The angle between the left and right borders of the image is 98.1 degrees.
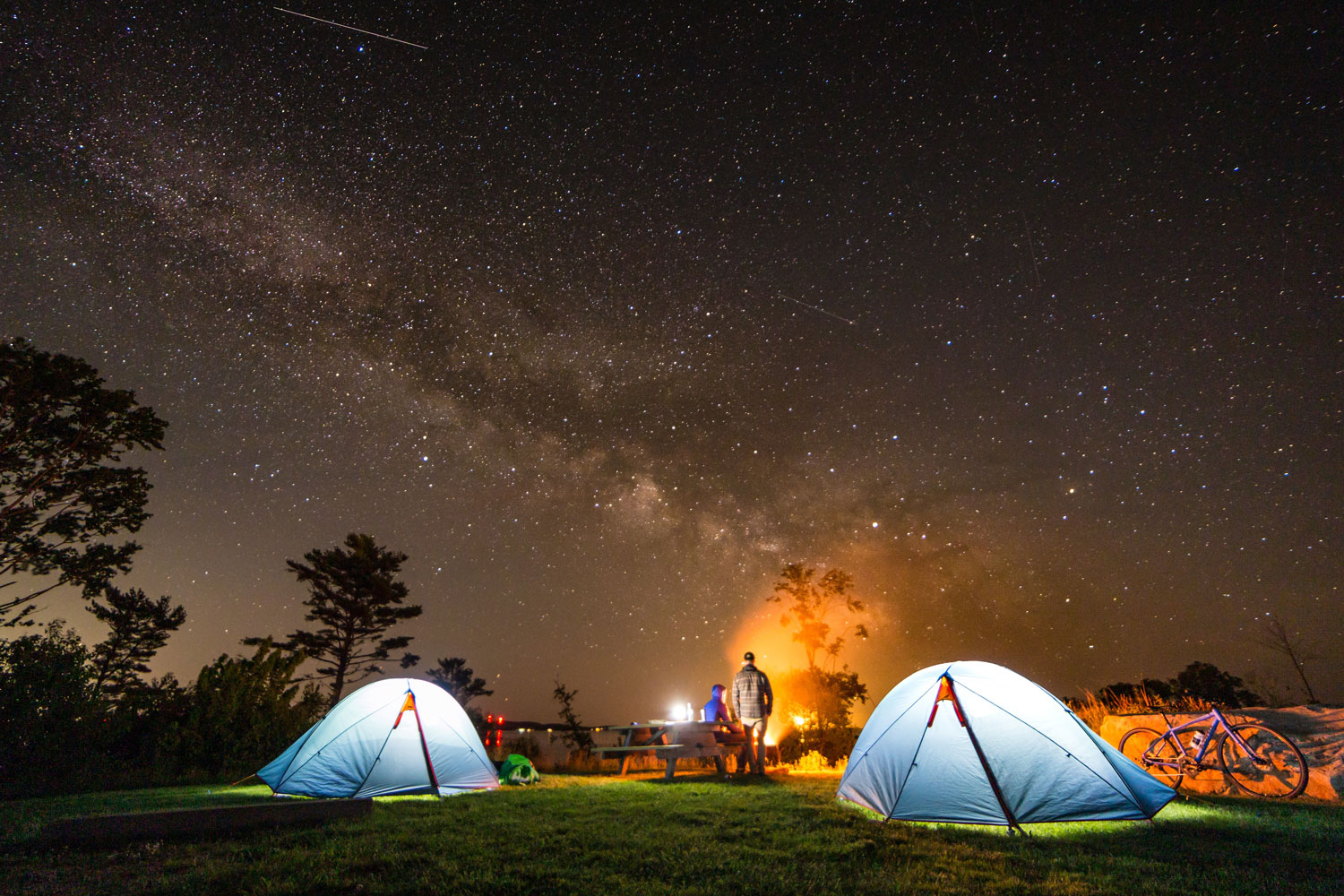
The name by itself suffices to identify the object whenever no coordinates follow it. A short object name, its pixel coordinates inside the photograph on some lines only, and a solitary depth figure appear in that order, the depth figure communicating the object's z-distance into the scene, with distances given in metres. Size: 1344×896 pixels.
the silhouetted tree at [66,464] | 13.55
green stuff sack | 10.75
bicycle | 7.90
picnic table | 11.09
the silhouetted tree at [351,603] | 28.42
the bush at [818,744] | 15.92
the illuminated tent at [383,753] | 8.47
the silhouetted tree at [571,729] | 25.58
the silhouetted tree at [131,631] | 26.08
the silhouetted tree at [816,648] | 24.02
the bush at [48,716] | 10.75
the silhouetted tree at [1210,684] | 32.56
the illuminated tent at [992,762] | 6.22
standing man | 12.07
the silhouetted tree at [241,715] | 13.20
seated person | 14.43
